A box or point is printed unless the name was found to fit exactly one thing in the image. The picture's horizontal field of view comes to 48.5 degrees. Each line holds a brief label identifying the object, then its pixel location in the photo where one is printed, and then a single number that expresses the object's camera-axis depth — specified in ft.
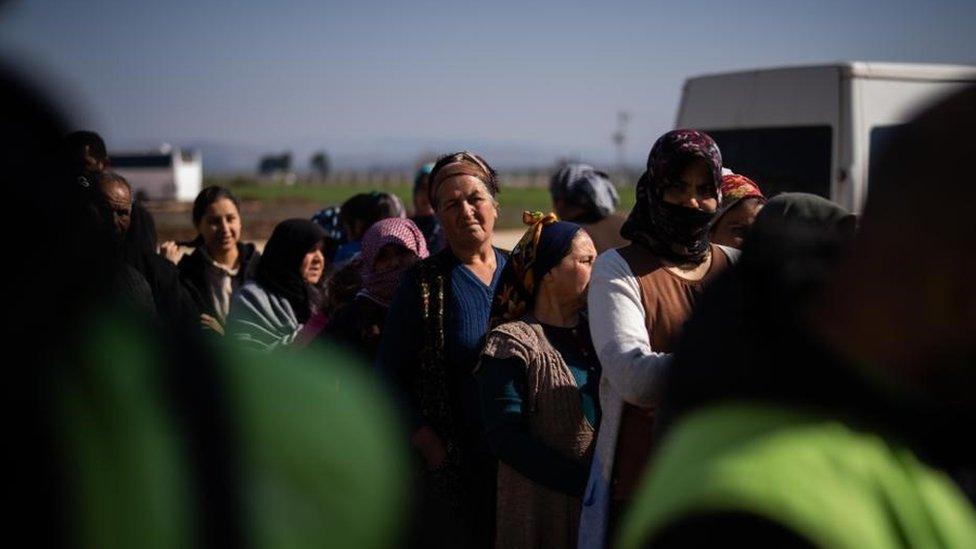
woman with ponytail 19.29
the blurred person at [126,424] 2.75
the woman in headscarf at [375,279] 14.66
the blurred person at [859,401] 3.59
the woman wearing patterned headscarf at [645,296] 9.68
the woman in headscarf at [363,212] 20.17
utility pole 311.00
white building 173.58
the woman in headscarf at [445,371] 12.85
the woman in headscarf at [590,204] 19.79
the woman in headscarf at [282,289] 16.88
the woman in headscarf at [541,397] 11.18
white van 25.89
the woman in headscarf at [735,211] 13.35
